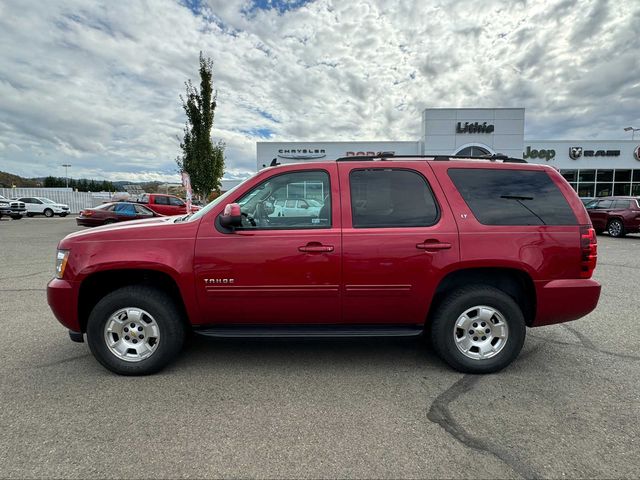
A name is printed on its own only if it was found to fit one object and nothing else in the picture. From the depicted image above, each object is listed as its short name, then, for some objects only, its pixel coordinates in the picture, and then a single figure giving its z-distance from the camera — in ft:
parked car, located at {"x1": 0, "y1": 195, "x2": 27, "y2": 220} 83.97
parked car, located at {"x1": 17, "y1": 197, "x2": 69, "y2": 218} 95.15
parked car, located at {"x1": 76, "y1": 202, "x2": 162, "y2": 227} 48.44
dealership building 81.71
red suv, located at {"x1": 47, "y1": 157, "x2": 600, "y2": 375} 10.03
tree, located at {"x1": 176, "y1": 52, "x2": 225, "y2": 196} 63.05
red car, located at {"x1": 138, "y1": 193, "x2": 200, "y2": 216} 62.28
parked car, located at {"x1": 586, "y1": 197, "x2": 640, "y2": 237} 44.19
